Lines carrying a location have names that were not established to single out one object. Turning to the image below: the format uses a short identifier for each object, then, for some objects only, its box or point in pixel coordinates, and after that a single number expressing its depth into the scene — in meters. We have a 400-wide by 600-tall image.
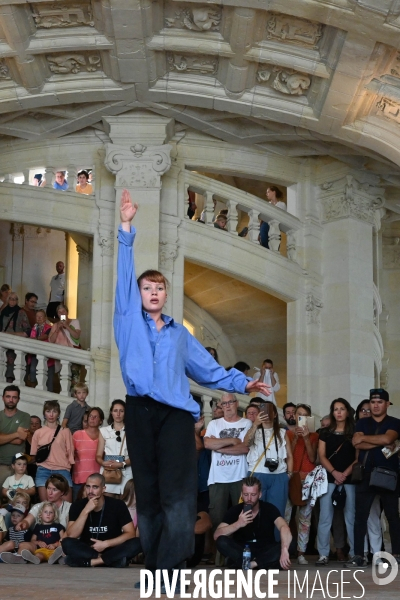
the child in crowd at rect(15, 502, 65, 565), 9.66
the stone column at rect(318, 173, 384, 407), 15.97
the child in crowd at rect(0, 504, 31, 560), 9.79
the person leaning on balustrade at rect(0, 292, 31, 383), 15.16
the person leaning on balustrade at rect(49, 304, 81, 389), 15.01
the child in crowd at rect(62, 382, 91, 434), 12.27
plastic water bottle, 8.30
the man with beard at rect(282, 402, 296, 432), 12.50
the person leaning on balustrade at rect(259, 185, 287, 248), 16.88
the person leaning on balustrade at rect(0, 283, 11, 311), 16.04
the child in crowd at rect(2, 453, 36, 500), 10.83
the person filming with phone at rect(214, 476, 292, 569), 8.58
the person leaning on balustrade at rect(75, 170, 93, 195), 15.99
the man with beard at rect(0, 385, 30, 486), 11.67
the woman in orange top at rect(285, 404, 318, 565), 10.45
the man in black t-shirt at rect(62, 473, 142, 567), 9.02
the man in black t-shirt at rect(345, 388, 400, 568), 9.52
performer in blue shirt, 5.78
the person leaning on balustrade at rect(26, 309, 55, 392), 14.73
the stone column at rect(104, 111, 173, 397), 15.23
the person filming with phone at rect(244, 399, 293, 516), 10.20
